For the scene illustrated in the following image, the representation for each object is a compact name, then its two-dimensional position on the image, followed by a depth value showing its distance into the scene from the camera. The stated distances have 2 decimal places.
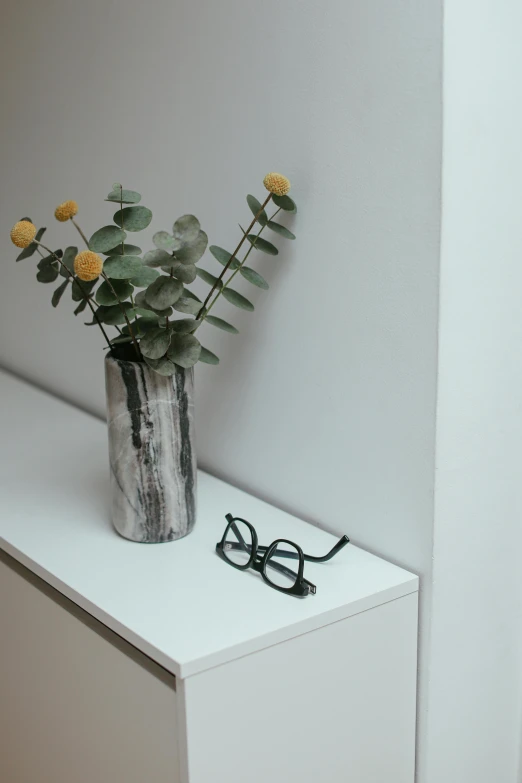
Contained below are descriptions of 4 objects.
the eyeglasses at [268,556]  1.02
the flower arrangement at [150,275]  1.01
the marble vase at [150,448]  1.08
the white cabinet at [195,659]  0.93
